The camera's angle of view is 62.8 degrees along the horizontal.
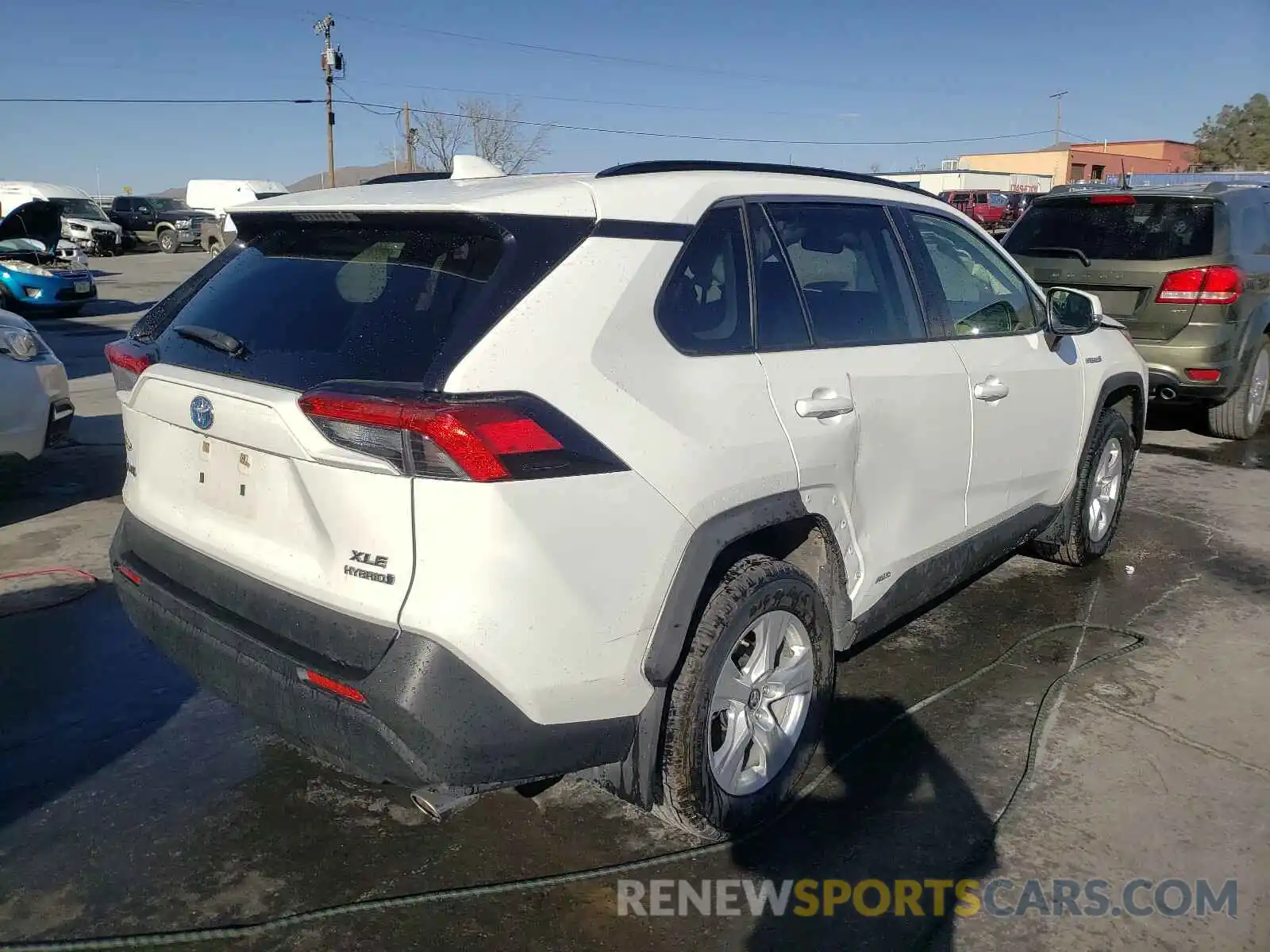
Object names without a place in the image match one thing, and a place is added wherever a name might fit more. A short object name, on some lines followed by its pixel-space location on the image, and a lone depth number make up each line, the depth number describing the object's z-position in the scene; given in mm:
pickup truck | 36906
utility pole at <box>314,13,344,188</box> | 43750
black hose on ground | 2508
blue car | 15352
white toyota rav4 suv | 2242
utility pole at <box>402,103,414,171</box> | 57562
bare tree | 57750
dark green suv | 7410
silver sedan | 5676
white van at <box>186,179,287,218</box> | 45469
